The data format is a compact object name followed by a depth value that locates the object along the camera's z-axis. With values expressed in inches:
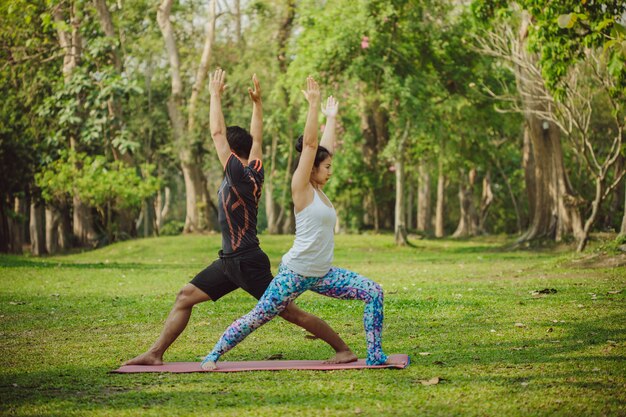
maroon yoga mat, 298.8
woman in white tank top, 288.8
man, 301.6
